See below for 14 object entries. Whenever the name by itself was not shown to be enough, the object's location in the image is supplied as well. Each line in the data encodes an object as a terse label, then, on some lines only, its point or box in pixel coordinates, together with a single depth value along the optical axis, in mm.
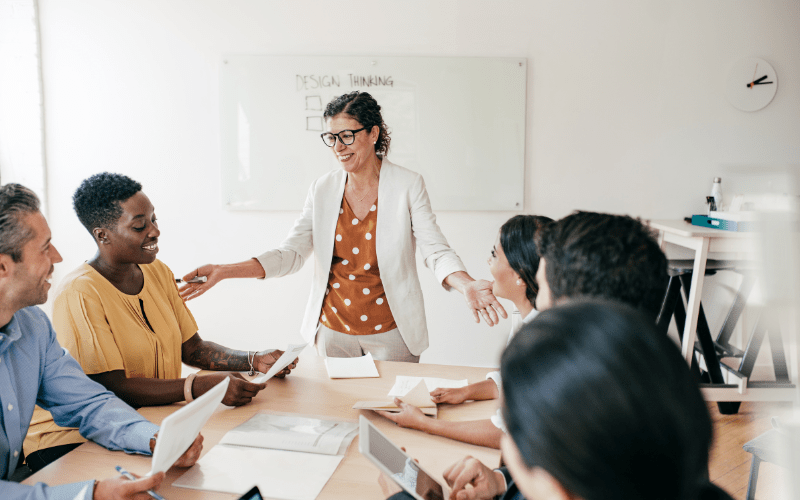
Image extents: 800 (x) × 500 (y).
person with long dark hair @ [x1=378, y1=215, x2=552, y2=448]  1590
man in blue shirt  1186
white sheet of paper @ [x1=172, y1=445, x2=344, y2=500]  1133
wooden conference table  1163
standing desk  2920
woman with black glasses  2176
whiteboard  3336
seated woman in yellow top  1487
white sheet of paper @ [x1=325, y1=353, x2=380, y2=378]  1772
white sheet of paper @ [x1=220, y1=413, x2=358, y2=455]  1312
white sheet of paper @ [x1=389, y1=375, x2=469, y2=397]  1658
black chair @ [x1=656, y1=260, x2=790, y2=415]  3080
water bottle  3357
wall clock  3328
